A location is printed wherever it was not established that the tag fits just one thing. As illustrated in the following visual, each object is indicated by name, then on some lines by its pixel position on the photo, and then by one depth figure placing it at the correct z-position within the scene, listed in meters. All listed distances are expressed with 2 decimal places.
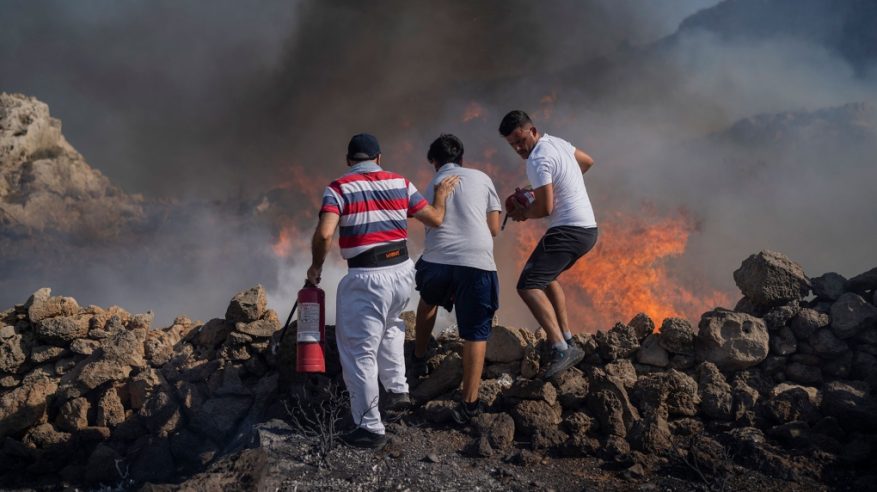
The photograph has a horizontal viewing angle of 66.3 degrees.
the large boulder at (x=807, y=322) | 6.12
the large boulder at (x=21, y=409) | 6.98
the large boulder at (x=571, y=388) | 5.60
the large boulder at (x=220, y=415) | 6.02
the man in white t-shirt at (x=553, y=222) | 5.35
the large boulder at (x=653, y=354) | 6.23
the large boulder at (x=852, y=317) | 6.05
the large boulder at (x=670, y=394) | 5.52
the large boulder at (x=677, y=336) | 6.18
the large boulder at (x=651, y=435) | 4.97
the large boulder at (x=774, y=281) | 6.37
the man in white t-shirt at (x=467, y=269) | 5.12
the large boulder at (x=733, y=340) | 6.04
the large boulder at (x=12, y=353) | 7.66
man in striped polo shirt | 4.68
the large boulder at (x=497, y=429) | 5.11
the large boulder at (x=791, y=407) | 5.30
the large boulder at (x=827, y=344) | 6.02
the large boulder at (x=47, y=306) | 7.80
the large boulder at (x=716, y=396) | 5.47
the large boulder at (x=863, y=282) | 6.48
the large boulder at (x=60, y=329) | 7.61
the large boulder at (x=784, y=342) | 6.13
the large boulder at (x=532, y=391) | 5.52
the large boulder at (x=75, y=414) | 6.86
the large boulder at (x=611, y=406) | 5.25
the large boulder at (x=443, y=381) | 5.86
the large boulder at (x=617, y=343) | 6.20
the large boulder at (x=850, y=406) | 5.00
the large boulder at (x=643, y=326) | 6.45
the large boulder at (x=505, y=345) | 6.18
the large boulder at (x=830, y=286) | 6.46
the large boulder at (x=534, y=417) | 5.28
